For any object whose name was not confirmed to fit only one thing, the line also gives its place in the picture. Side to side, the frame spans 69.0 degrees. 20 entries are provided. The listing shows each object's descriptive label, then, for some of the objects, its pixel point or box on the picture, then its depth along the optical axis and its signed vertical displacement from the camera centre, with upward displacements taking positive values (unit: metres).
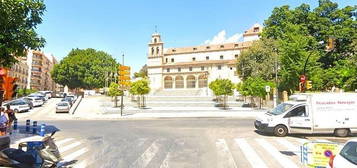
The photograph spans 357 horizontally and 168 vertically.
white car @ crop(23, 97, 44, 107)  38.37 -1.13
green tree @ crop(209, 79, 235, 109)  36.81 +0.82
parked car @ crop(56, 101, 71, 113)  32.59 -1.72
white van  13.33 -1.24
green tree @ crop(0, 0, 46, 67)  9.77 +2.73
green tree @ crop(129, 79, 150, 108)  37.09 +0.87
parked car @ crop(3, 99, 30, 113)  31.77 -1.52
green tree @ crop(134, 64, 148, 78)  102.31 +8.52
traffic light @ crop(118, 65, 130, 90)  23.22 +1.71
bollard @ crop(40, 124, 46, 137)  13.71 -1.97
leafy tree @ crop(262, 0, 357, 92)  30.98 +7.26
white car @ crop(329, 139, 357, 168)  4.52 -1.18
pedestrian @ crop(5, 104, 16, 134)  14.87 -1.33
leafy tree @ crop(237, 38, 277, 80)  39.81 +5.40
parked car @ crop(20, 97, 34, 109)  34.74 -1.30
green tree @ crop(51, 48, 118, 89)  65.56 +5.62
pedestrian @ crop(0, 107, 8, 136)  12.49 -1.52
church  73.25 +9.22
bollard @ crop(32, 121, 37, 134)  15.63 -2.09
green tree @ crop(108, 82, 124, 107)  38.59 +0.47
